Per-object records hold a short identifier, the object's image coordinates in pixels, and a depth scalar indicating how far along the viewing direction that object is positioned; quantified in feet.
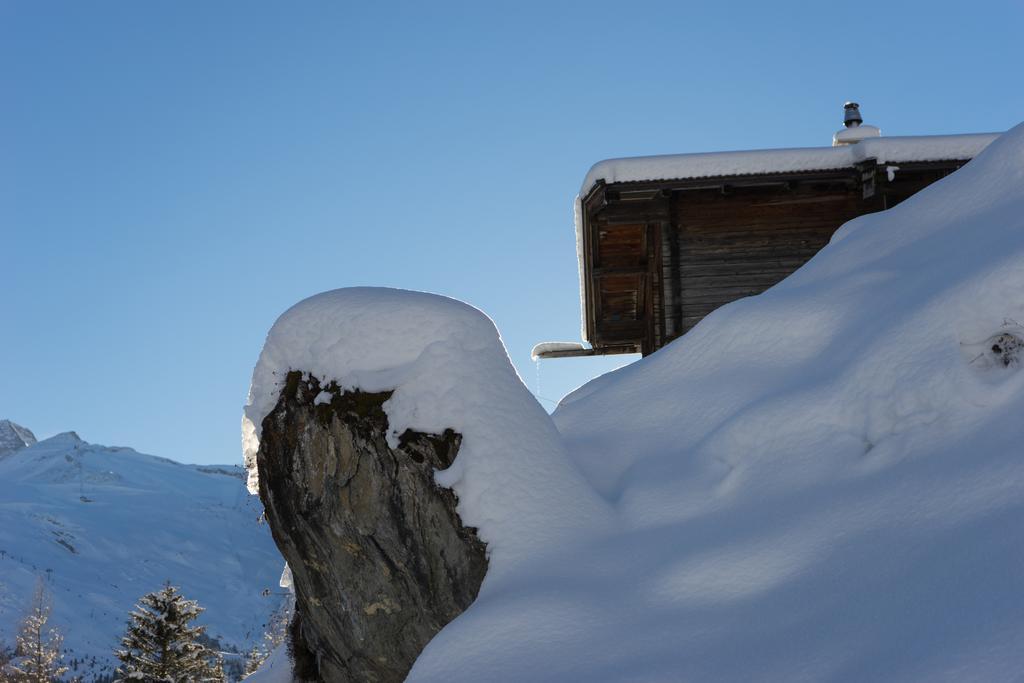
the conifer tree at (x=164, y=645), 61.72
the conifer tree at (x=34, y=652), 98.22
